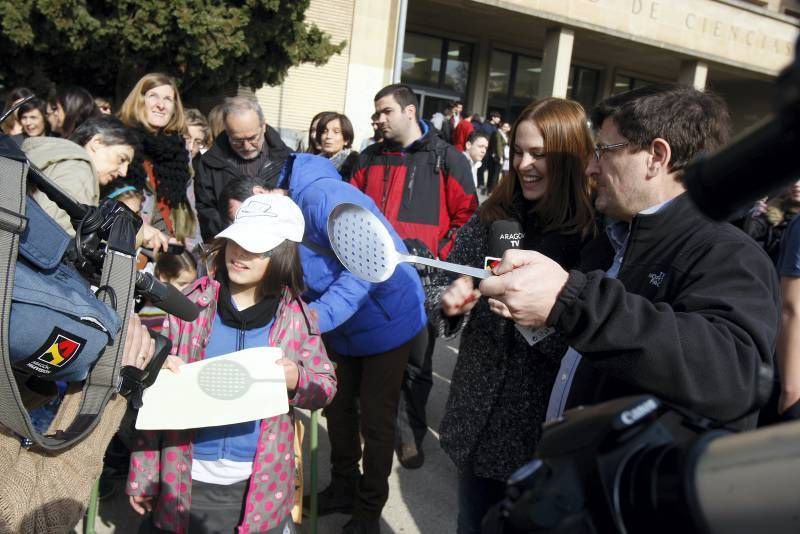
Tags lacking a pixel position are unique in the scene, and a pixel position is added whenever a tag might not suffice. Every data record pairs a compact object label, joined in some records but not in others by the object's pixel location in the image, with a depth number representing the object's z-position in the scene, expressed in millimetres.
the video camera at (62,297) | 1098
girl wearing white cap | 2002
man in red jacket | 4074
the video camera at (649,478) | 502
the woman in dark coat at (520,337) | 1911
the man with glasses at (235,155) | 3883
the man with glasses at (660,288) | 1127
